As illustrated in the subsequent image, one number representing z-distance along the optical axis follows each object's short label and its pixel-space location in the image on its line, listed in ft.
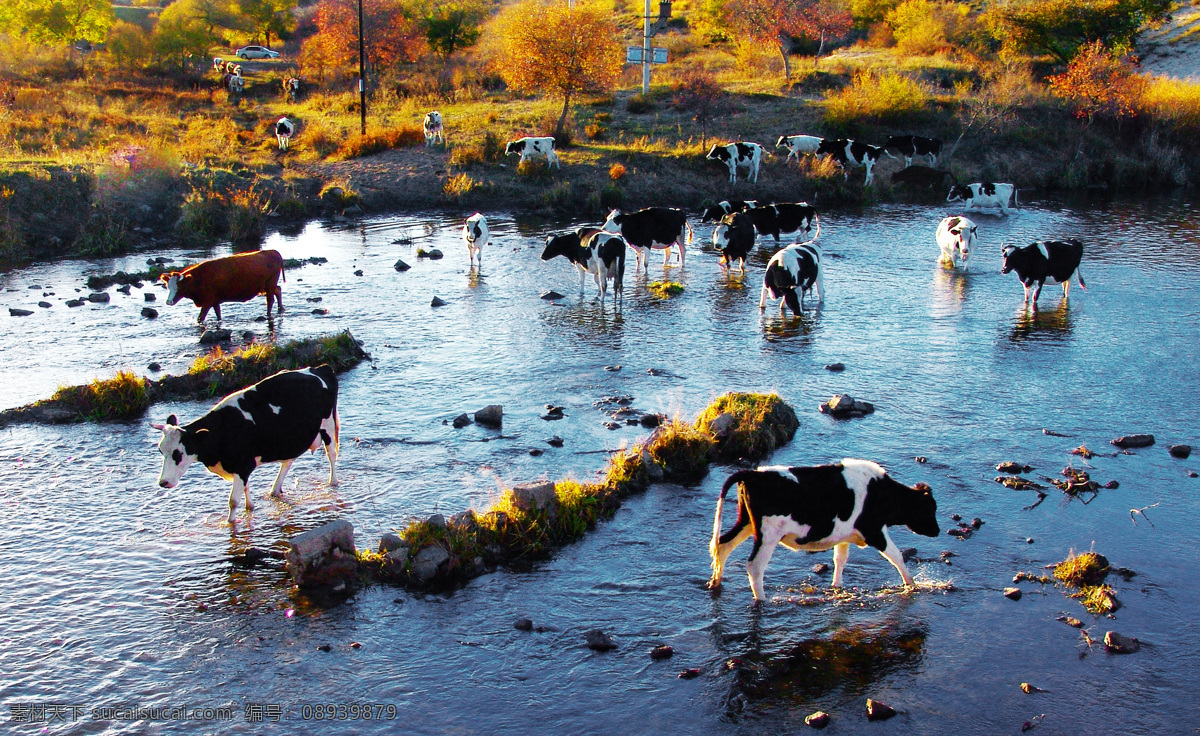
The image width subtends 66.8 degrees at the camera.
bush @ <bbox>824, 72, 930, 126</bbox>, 116.26
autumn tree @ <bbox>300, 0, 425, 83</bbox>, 154.81
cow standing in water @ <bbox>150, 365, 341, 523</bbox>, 29.19
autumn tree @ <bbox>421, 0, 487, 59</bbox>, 176.55
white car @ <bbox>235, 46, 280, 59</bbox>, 211.61
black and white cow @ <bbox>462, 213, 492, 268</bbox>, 67.97
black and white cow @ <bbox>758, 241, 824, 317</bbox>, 55.77
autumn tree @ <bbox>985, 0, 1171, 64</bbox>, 151.12
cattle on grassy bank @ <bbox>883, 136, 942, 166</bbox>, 108.78
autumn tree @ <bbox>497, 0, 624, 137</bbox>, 106.01
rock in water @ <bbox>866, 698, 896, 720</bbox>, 21.20
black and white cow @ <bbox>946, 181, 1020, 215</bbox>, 92.38
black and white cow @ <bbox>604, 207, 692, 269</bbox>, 67.36
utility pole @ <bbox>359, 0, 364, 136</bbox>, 106.04
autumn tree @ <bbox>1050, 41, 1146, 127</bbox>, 117.39
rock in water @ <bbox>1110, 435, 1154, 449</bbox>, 36.65
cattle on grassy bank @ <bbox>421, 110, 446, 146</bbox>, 102.99
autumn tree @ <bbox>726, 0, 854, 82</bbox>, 154.71
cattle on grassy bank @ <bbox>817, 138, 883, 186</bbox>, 104.32
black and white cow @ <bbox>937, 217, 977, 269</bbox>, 67.36
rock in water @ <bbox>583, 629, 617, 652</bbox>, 23.75
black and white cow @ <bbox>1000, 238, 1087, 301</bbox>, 58.44
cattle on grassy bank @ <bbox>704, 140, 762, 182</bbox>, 97.40
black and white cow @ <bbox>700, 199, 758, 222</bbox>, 79.15
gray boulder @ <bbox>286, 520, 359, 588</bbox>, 25.94
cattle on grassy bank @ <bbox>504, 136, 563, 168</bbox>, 96.78
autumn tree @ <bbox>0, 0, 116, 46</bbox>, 169.48
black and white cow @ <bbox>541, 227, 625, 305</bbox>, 59.72
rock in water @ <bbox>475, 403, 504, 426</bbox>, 38.45
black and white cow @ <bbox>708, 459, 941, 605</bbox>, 24.56
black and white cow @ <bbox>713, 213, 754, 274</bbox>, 66.54
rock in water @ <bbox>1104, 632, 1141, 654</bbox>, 23.58
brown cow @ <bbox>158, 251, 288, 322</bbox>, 52.75
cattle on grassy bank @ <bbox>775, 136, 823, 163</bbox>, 106.22
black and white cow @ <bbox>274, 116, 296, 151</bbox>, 104.32
